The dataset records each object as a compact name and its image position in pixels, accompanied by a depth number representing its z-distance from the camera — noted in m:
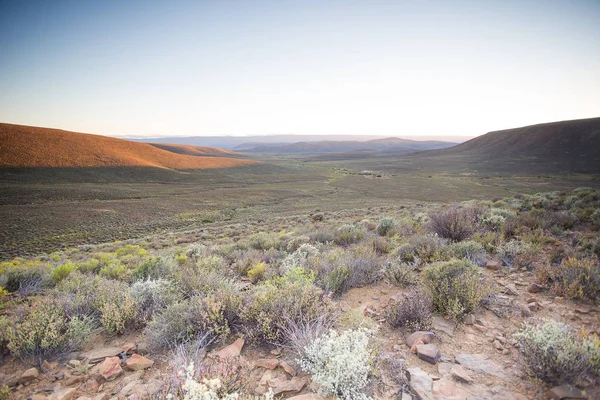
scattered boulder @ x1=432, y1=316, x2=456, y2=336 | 3.06
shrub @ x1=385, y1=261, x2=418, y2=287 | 4.29
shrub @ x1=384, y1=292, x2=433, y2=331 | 3.07
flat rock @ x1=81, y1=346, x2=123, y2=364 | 2.91
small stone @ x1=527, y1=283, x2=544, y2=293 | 3.75
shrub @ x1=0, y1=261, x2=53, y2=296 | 5.15
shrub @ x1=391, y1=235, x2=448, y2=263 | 4.94
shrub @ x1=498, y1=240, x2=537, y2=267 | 4.64
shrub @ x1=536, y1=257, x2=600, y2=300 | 3.35
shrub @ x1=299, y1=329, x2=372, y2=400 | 2.13
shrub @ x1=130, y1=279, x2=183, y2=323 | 3.61
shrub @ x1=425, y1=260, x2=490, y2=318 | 3.25
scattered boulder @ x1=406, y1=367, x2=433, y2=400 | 2.21
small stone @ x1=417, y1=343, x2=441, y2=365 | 2.59
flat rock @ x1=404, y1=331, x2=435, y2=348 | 2.85
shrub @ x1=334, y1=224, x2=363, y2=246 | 7.60
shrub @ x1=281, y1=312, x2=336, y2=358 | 2.62
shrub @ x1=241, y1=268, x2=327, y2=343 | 2.92
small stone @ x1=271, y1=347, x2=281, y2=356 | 2.80
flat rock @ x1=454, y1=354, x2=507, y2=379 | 2.47
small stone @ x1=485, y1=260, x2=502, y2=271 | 4.64
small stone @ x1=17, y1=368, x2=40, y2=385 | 2.56
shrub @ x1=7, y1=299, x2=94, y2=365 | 2.81
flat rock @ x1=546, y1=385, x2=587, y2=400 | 1.98
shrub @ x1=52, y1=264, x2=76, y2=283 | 5.66
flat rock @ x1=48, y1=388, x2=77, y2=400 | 2.34
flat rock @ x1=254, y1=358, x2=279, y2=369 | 2.64
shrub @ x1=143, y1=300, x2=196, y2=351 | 2.96
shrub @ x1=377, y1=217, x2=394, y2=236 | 8.72
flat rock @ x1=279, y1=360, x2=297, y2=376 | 2.52
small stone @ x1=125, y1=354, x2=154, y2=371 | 2.73
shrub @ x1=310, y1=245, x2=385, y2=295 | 4.15
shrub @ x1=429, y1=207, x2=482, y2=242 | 6.37
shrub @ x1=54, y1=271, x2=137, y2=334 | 3.34
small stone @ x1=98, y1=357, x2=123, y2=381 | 2.64
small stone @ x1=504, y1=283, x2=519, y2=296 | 3.77
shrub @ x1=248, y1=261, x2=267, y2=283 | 5.08
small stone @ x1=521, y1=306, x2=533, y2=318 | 3.24
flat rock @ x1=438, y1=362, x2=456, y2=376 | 2.47
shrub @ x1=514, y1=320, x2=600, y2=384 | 2.10
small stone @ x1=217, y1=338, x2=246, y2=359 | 2.73
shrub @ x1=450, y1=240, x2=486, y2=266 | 4.88
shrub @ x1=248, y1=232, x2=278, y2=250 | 8.29
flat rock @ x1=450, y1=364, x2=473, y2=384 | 2.37
